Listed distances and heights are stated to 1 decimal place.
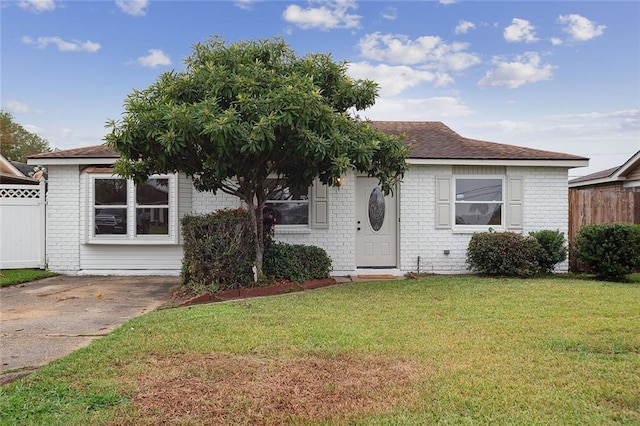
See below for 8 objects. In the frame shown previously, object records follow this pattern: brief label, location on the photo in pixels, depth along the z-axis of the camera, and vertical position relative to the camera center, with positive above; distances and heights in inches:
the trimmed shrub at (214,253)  310.0 -29.5
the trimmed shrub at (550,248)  394.6 -31.1
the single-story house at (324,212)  420.5 +0.9
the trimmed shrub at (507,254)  386.0 -36.5
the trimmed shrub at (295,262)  351.6 -41.3
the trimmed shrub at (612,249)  366.6 -30.1
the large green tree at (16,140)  1424.7 +248.4
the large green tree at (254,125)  269.6 +56.4
